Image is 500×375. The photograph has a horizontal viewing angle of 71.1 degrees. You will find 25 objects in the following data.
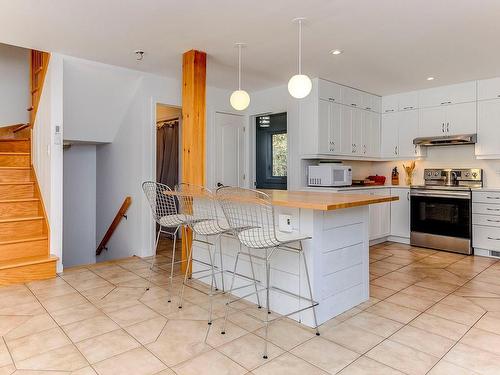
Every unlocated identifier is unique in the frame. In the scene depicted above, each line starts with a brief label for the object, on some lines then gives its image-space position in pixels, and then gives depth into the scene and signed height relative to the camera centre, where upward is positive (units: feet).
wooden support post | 12.16 +2.10
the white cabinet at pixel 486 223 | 15.01 -1.94
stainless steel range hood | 16.06 +1.82
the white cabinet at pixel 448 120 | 16.24 +2.81
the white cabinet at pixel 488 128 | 15.53 +2.25
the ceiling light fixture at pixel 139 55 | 12.17 +4.42
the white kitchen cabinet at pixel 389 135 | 18.85 +2.37
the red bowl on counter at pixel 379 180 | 19.63 -0.10
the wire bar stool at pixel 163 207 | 10.47 -0.95
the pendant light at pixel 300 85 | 9.58 +2.56
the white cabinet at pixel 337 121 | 15.81 +2.76
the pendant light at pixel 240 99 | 11.53 +2.61
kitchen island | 8.50 -2.06
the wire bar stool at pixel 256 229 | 7.63 -1.28
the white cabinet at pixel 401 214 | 17.87 -1.85
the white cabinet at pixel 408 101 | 18.02 +4.04
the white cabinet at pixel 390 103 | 18.76 +4.06
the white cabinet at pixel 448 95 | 16.21 +4.02
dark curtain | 19.62 +1.36
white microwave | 15.67 +0.15
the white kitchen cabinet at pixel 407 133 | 18.10 +2.38
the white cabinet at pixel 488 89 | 15.47 +4.01
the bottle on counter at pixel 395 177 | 19.51 +0.07
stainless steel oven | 15.69 -1.50
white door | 17.54 +1.47
